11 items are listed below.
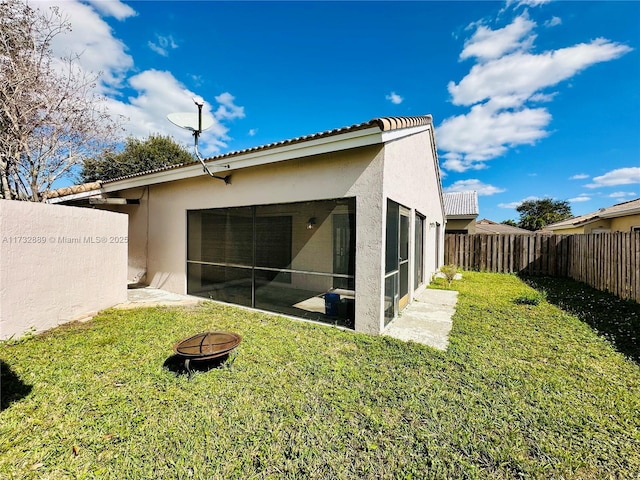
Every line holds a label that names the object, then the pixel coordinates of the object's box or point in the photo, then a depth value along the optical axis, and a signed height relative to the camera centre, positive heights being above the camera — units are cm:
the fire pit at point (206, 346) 362 -154
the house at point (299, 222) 538 +51
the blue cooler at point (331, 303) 623 -146
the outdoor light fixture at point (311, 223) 687 +48
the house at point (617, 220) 1166 +131
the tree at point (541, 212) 4812 +667
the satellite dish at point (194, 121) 641 +289
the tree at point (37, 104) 898 +486
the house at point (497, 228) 3481 +197
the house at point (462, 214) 2042 +220
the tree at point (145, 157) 2077 +754
